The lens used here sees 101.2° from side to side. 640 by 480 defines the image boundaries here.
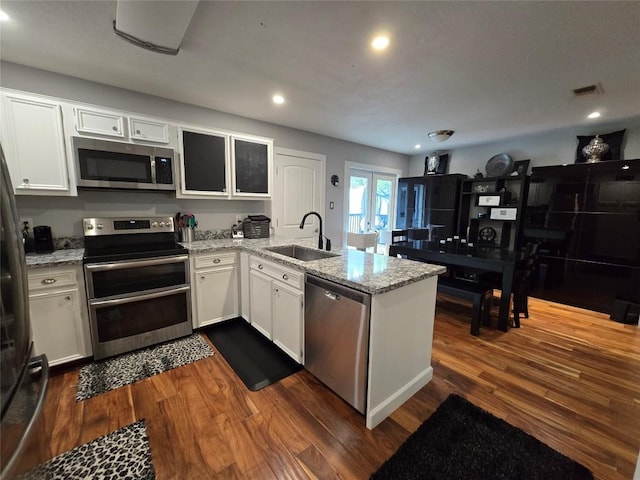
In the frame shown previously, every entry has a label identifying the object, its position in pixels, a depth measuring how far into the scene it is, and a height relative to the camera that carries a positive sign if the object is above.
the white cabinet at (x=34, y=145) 2.00 +0.43
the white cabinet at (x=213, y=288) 2.63 -0.86
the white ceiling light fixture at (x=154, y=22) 1.43 +1.07
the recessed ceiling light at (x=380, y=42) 1.75 +1.13
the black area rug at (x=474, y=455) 1.35 -1.34
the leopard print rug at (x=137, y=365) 1.96 -1.35
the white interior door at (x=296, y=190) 3.87 +0.24
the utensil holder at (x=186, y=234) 2.98 -0.35
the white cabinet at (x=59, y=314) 1.95 -0.87
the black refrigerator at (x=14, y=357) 0.62 -0.45
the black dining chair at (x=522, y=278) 3.01 -0.78
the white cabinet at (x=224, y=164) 2.75 +0.45
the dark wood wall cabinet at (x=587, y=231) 3.21 -0.25
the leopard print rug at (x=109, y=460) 1.33 -1.37
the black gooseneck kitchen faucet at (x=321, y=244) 2.51 -0.36
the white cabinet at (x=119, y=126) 2.25 +0.69
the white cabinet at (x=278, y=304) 2.06 -0.85
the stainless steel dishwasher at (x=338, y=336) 1.59 -0.86
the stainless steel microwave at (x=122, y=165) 2.25 +0.34
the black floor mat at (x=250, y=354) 2.10 -1.35
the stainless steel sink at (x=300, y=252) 2.50 -0.46
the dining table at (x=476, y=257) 2.80 -0.55
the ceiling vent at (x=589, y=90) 2.38 +1.13
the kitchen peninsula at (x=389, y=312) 1.56 -0.66
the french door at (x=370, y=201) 5.01 +0.14
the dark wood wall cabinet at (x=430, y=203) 4.90 +0.12
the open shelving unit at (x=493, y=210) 4.25 +0.01
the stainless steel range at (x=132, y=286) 2.14 -0.72
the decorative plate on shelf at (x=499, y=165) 4.41 +0.78
